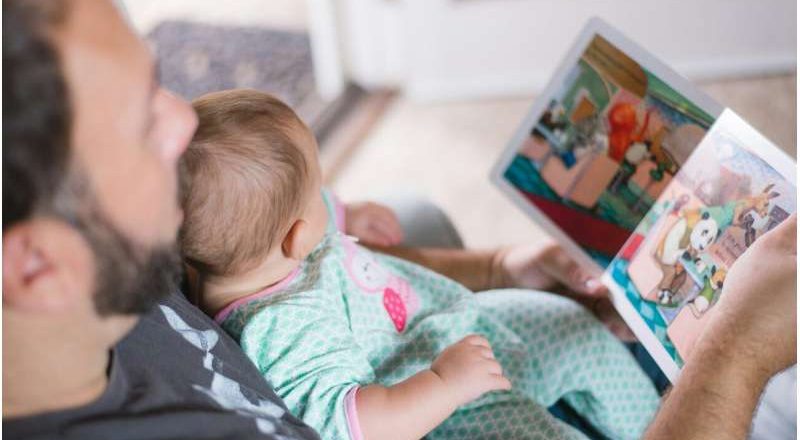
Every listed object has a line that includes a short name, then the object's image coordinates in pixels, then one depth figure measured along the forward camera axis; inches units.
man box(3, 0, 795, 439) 21.1
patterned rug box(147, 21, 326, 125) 105.7
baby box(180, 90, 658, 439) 33.9
